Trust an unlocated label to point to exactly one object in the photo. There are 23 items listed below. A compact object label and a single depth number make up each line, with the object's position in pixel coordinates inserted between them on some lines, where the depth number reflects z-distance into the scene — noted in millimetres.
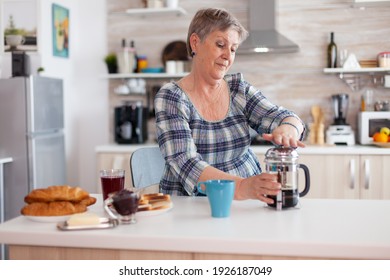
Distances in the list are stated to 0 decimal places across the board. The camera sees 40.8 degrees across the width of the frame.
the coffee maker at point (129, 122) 4281
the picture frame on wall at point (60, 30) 4348
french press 1560
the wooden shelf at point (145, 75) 4357
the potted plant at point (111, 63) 4500
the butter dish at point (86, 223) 1342
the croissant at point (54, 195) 1481
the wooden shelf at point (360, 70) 4016
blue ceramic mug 1459
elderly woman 1825
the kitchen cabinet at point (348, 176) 3713
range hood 4023
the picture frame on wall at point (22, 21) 4184
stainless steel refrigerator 3654
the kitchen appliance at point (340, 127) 4020
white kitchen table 1204
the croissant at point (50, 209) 1438
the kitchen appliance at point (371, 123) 3984
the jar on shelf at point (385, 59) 4035
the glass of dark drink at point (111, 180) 1663
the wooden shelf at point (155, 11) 4277
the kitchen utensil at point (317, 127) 4117
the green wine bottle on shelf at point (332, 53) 4164
